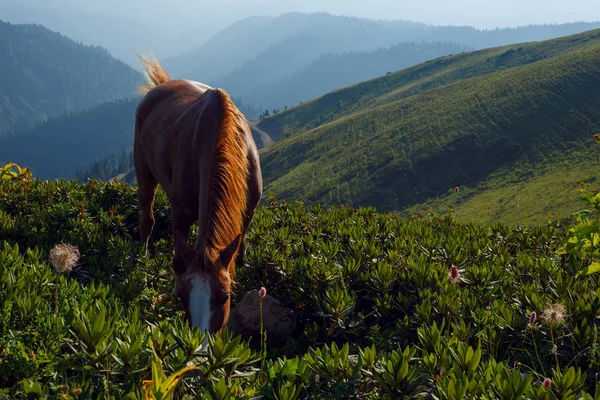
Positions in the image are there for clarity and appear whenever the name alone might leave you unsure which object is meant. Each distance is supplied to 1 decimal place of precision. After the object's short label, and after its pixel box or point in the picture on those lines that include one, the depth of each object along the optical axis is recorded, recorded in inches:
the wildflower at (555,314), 143.6
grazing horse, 165.2
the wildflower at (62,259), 131.2
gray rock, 212.4
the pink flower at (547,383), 98.6
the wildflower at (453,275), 173.0
